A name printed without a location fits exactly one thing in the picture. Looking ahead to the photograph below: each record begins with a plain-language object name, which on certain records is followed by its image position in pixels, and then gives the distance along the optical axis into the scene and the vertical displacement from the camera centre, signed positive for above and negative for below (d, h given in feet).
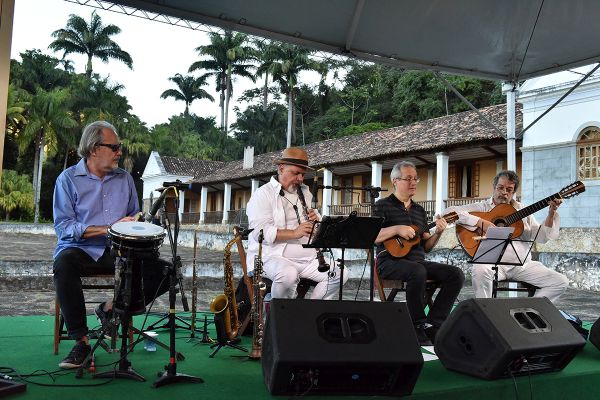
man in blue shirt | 12.27 -0.06
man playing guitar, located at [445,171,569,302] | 17.94 -0.09
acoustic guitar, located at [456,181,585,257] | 18.20 +0.58
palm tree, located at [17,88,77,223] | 150.20 +24.48
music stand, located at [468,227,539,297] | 15.84 -0.38
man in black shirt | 16.06 -0.90
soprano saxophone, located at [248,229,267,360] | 13.20 -1.97
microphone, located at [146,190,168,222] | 11.57 +0.31
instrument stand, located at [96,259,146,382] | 10.81 -2.13
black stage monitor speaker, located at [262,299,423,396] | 9.61 -2.09
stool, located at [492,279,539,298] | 18.20 -1.69
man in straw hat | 14.90 -0.20
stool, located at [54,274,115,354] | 13.34 -2.60
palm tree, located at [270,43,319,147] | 131.75 +37.80
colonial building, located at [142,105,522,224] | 72.90 +10.31
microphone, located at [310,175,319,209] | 13.67 +0.94
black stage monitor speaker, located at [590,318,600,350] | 13.99 -2.37
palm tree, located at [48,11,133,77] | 181.06 +56.08
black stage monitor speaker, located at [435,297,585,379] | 11.12 -2.10
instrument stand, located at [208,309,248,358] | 14.35 -2.84
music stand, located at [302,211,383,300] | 12.76 -0.09
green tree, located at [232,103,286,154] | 176.24 +30.27
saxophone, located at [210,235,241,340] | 14.37 -2.09
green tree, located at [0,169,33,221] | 138.62 +4.85
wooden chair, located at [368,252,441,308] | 16.71 -1.63
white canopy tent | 18.37 +7.12
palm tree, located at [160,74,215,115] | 216.54 +49.21
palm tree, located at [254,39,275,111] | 135.13 +40.25
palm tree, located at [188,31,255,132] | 188.75 +55.48
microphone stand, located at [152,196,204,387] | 10.47 -2.29
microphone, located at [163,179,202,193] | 11.36 +0.71
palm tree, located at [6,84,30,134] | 142.92 +26.66
